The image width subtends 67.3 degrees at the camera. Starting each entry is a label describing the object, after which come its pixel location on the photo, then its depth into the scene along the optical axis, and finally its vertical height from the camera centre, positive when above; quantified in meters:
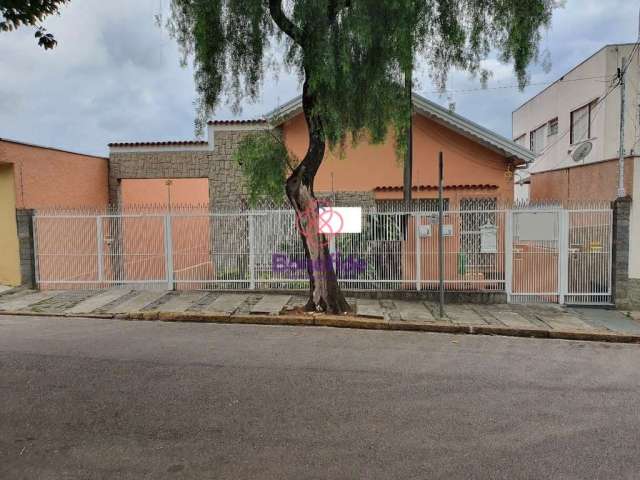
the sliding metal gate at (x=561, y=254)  9.84 -0.68
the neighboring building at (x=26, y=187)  11.31 +1.08
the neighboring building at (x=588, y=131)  11.32 +3.56
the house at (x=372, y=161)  12.74 +1.84
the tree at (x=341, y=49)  7.25 +2.80
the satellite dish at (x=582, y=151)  15.20 +2.24
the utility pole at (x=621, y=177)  9.88 +0.92
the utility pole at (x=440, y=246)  8.05 -0.41
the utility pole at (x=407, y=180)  10.80 +1.01
